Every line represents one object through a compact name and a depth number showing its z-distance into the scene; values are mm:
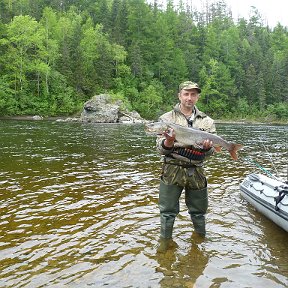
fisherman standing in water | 5246
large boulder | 46875
